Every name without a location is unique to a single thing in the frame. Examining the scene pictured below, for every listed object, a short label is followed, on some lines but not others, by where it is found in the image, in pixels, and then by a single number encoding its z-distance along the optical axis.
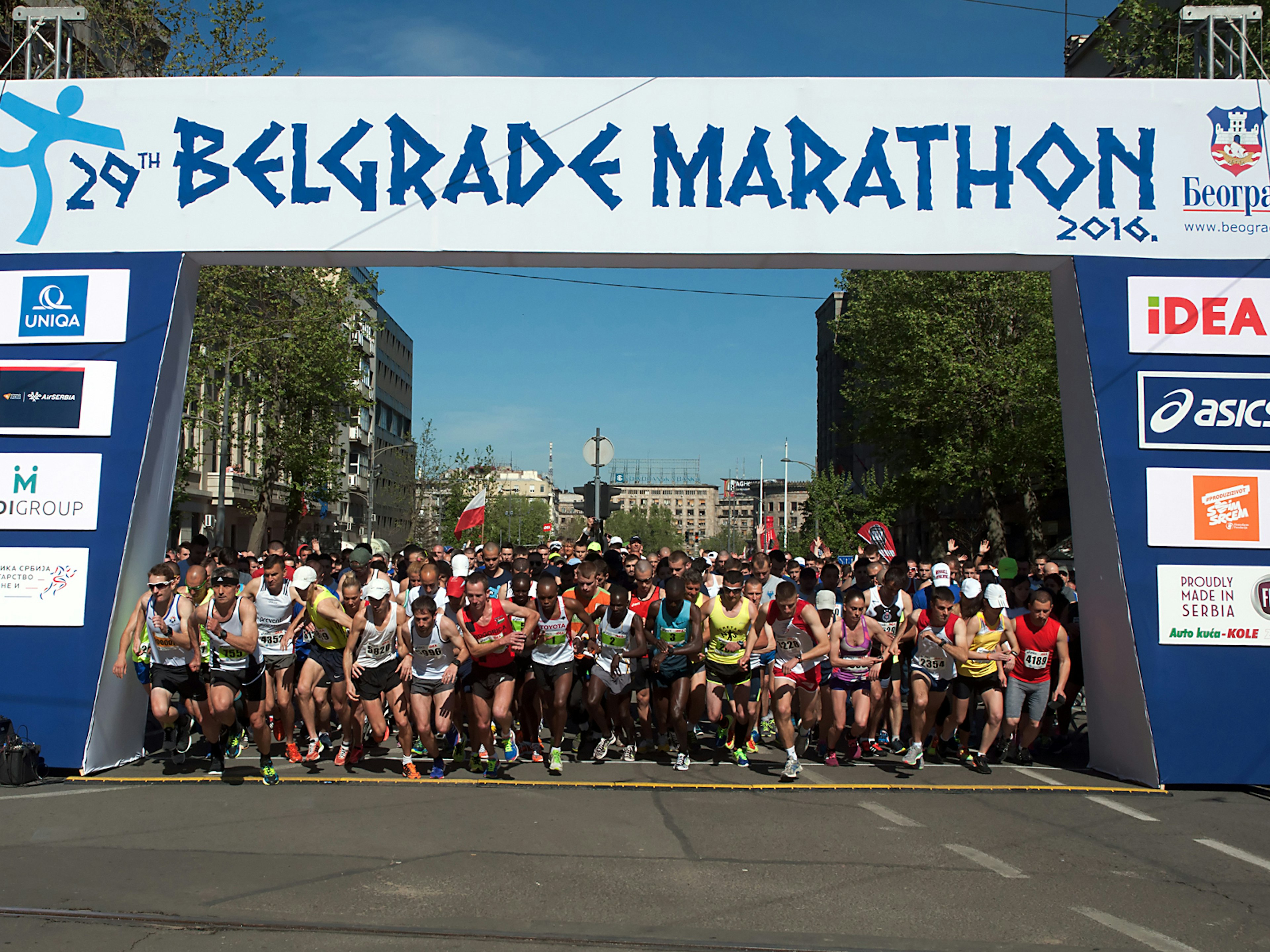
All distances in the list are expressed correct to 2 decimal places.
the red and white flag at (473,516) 20.81
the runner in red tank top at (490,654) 9.12
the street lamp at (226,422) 29.45
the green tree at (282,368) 29.95
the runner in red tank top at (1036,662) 9.83
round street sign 18.28
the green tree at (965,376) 31.58
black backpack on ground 8.48
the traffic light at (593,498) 17.92
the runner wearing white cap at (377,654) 9.06
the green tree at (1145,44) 24.22
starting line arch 9.23
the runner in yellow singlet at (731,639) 9.42
